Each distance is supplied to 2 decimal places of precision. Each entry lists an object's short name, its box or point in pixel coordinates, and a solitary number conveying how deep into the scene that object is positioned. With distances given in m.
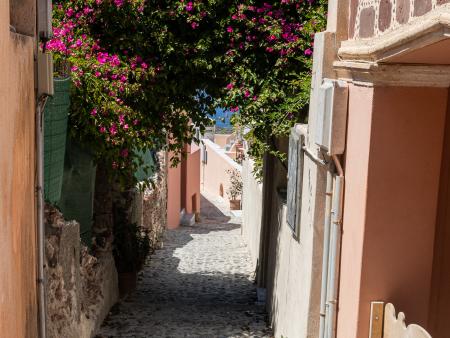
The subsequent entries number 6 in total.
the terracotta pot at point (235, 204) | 28.21
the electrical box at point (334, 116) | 5.09
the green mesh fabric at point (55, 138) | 6.91
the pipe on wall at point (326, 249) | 5.53
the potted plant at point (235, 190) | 27.52
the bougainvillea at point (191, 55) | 9.22
